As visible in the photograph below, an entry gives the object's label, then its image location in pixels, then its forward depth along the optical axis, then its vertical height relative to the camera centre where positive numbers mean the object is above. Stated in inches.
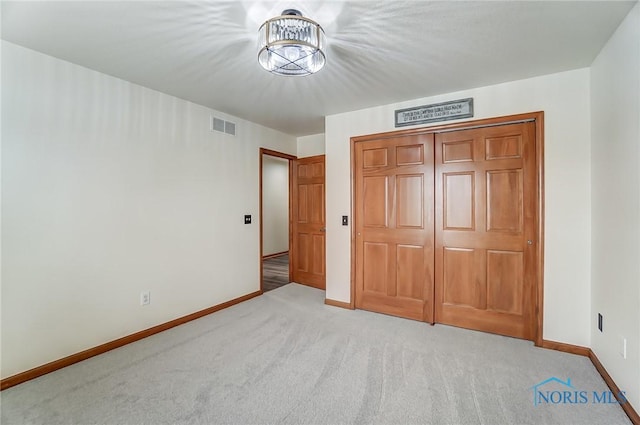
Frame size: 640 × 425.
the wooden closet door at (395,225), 122.6 -6.6
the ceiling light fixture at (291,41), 62.3 +39.3
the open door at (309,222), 175.5 -7.1
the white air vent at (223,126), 136.8 +42.8
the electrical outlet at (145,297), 109.6 -33.8
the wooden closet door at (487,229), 104.9 -7.1
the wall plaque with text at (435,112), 112.7 +41.6
